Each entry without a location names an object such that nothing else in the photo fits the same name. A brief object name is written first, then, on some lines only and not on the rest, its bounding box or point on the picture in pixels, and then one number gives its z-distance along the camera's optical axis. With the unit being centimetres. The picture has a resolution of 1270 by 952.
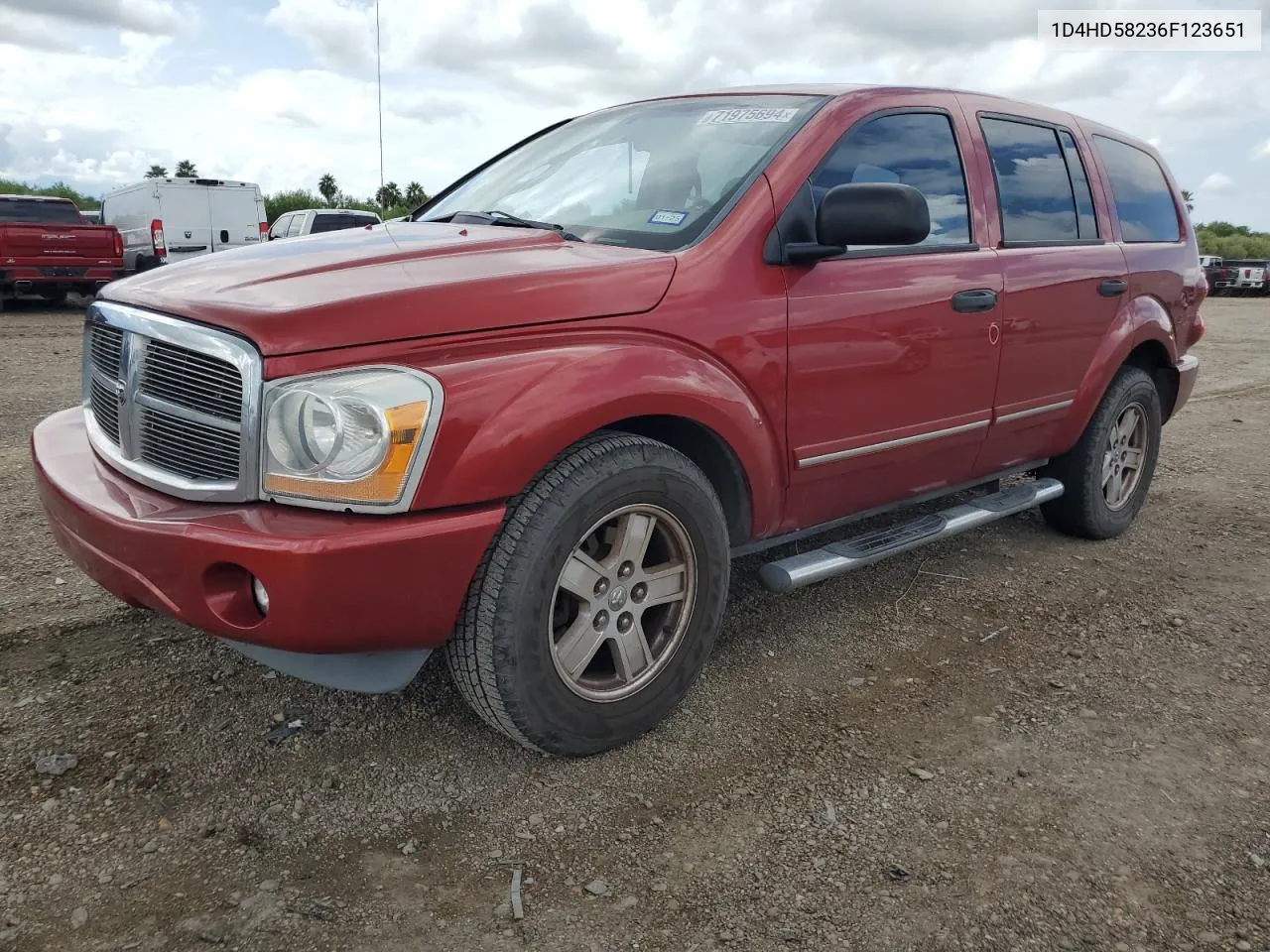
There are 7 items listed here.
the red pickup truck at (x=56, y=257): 1251
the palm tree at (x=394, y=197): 4897
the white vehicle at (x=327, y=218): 1571
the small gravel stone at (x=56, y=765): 237
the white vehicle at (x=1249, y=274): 2706
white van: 1569
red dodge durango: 203
